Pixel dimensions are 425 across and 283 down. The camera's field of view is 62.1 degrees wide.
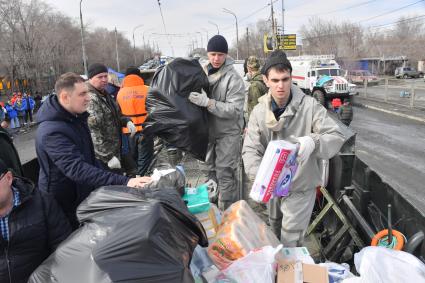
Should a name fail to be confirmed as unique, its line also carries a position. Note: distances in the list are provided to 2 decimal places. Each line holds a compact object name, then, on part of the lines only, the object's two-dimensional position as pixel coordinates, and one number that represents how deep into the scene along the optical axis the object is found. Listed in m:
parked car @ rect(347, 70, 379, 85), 33.88
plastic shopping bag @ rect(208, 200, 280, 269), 1.93
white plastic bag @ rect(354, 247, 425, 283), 1.59
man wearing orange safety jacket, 4.72
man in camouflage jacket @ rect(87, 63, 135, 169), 3.46
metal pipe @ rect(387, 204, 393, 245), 2.00
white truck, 18.69
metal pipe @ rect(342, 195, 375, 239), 2.47
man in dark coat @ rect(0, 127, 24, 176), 2.53
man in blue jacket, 2.15
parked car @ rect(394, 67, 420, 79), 45.25
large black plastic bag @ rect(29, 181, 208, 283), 1.39
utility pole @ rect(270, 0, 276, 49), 28.35
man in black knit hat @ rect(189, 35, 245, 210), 3.37
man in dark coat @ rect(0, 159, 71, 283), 1.77
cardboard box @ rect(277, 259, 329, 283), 1.78
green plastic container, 2.31
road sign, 34.28
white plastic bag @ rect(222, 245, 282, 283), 1.71
